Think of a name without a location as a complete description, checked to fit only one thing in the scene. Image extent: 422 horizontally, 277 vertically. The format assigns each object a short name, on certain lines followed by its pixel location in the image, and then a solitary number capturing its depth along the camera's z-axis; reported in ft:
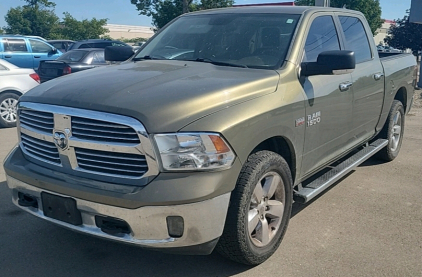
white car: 28.63
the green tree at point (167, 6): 111.65
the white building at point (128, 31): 247.09
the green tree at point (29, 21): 166.50
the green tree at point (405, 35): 102.63
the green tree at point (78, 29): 165.39
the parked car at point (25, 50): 49.88
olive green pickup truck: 8.79
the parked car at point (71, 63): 37.52
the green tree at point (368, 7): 167.12
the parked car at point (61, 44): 76.80
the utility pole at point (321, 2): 38.09
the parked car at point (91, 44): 58.18
